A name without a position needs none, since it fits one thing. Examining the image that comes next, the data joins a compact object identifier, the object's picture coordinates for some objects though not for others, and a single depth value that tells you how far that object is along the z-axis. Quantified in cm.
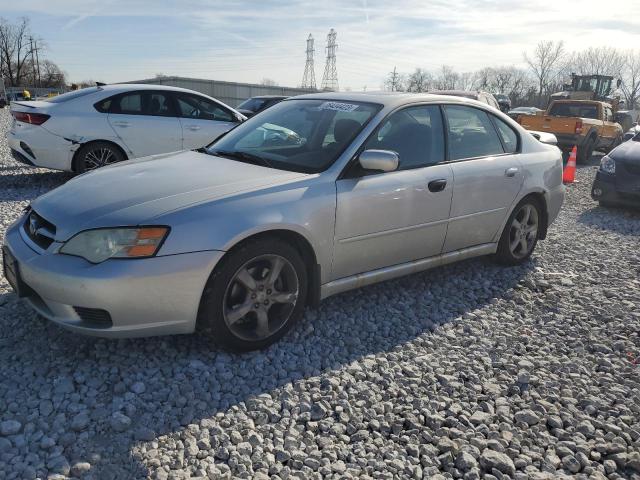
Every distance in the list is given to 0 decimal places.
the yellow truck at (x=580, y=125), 1398
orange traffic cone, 1089
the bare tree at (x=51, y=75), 8881
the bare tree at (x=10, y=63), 8409
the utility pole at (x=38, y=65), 8588
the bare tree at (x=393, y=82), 6738
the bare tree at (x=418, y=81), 7944
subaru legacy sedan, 278
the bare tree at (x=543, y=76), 7719
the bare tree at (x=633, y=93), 7344
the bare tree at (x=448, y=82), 8925
